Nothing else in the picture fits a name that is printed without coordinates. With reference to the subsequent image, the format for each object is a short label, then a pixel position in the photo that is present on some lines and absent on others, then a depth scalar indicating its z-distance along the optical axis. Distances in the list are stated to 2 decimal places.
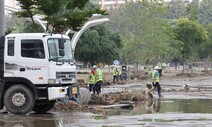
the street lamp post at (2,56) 19.25
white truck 19.12
